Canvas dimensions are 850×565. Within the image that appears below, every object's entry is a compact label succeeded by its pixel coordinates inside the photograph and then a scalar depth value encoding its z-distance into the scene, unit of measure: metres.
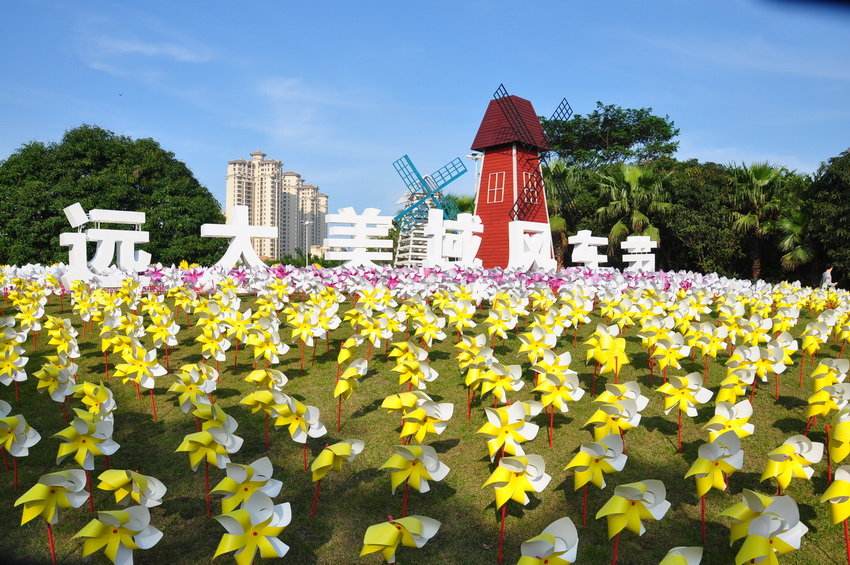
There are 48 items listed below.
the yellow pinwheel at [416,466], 3.85
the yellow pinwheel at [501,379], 5.22
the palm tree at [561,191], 33.81
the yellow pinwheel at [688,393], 4.99
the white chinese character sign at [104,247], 11.80
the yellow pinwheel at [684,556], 2.73
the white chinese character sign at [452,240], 16.62
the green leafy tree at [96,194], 27.69
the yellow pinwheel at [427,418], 4.46
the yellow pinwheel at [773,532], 2.99
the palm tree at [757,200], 27.12
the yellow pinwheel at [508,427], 4.28
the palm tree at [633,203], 30.12
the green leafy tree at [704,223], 28.58
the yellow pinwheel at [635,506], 3.31
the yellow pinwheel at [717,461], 3.89
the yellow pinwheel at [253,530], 3.10
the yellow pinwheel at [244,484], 3.42
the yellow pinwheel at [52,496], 3.35
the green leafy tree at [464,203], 39.59
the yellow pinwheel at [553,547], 2.82
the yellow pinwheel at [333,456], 3.89
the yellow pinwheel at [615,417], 4.50
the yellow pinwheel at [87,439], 4.06
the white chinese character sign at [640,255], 20.94
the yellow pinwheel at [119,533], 3.06
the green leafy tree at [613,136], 44.03
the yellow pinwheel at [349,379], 5.32
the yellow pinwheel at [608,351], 5.99
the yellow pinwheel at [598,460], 3.89
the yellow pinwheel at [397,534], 3.05
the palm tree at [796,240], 25.05
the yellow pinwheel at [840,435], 4.08
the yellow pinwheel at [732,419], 4.50
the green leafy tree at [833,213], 23.17
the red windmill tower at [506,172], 29.22
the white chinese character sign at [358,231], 17.12
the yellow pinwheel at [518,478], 3.70
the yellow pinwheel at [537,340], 6.30
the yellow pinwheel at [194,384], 4.96
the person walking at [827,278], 18.09
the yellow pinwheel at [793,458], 3.97
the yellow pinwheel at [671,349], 6.09
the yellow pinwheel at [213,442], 4.08
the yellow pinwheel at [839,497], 3.41
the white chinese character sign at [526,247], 16.59
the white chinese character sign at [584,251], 20.09
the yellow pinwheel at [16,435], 4.25
